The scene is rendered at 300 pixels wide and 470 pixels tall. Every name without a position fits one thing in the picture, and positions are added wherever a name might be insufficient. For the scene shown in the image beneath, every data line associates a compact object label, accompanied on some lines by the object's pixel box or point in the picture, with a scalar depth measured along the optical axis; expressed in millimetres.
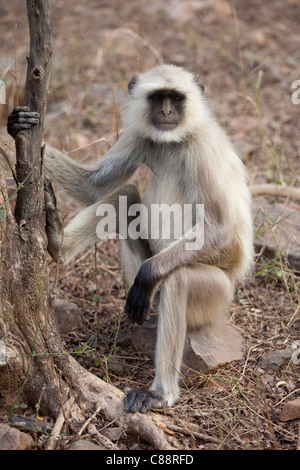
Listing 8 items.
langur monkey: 3410
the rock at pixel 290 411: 3188
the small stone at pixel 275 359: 3730
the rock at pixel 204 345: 3668
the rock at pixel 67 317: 4062
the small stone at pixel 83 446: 2771
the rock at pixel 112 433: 3057
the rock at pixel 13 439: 2730
